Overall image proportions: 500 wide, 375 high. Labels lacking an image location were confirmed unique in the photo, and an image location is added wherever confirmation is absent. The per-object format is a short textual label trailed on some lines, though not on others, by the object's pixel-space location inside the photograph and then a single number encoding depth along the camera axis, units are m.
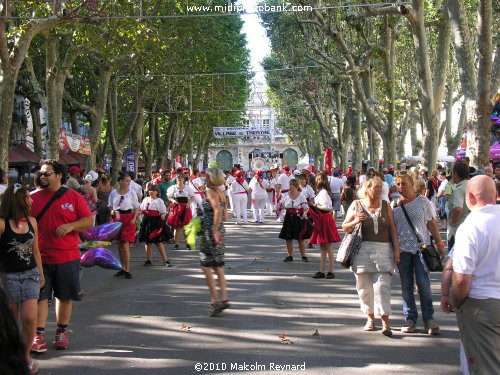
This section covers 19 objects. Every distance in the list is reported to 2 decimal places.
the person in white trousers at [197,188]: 17.28
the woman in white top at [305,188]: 12.90
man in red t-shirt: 6.29
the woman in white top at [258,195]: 21.55
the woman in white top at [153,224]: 12.20
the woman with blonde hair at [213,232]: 8.05
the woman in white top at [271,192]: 24.18
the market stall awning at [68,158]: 31.22
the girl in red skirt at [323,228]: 10.46
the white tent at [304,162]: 42.79
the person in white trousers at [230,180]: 22.72
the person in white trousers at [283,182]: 21.25
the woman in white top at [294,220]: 12.37
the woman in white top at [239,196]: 21.39
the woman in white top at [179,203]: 14.80
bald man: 3.99
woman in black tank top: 5.57
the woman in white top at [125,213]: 10.87
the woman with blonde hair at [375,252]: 6.86
